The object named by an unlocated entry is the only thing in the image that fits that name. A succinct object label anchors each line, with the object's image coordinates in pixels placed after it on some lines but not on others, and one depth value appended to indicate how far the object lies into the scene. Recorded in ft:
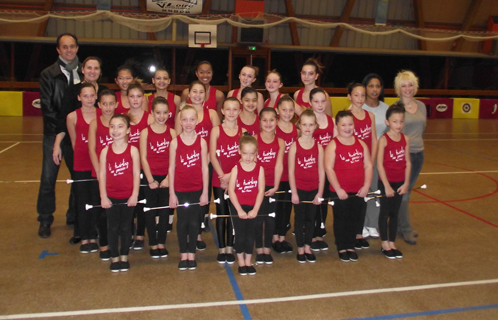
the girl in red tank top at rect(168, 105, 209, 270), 11.80
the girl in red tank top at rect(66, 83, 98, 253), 12.73
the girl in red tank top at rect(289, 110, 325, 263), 12.31
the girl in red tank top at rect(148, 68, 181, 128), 14.29
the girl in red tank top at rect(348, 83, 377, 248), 13.19
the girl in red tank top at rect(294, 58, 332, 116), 13.74
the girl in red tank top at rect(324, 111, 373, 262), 12.25
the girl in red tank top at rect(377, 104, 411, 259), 12.82
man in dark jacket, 13.91
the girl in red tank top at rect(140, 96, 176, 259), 12.28
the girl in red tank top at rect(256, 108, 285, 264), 12.05
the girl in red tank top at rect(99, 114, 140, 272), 11.57
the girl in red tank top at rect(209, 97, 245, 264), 12.35
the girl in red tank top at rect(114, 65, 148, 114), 13.91
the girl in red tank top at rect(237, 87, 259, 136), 12.84
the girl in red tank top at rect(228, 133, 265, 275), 11.46
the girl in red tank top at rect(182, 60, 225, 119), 14.96
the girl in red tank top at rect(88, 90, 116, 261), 12.27
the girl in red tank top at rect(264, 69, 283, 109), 13.79
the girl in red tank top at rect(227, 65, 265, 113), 14.20
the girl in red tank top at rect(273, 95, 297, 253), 12.62
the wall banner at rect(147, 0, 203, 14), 48.96
